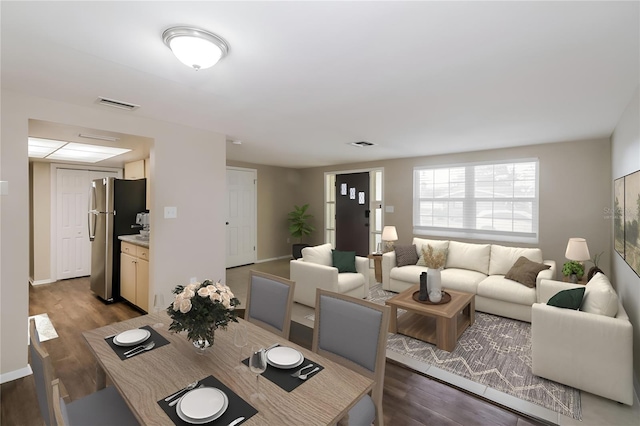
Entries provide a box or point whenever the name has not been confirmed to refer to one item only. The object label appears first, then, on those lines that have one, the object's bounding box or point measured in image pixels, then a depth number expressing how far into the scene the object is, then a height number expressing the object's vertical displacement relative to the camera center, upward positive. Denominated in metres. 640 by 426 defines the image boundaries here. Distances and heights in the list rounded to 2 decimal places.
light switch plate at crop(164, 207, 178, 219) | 3.42 -0.02
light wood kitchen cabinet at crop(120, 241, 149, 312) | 3.71 -0.84
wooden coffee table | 2.92 -1.18
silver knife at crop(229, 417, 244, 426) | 1.05 -0.74
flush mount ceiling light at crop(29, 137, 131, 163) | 3.82 +0.85
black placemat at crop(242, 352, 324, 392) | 1.26 -0.73
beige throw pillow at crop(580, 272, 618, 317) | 2.30 -0.70
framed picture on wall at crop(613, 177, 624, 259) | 2.81 -0.05
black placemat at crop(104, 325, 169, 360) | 1.50 -0.70
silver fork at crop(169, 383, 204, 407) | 1.14 -0.73
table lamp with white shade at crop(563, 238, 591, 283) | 3.48 -0.48
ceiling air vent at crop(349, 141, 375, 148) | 4.47 +1.00
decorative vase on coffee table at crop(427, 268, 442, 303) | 3.23 -0.79
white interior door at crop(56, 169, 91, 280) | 5.46 -0.25
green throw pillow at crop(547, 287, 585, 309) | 2.42 -0.71
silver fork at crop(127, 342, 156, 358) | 1.49 -0.70
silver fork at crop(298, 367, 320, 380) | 1.30 -0.72
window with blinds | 4.64 +0.16
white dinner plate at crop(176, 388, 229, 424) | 1.06 -0.72
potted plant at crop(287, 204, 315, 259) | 7.33 -0.31
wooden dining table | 1.10 -0.73
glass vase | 1.50 -0.67
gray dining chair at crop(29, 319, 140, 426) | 1.10 -0.94
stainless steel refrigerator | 4.31 -0.18
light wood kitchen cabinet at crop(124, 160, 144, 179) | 5.04 +0.71
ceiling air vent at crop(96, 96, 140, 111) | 2.65 +0.97
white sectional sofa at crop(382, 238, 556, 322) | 3.62 -0.90
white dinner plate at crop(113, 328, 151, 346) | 1.57 -0.68
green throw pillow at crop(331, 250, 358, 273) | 4.34 -0.74
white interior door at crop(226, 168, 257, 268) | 6.52 -0.14
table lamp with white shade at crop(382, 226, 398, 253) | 5.38 -0.45
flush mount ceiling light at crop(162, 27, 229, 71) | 1.58 +0.90
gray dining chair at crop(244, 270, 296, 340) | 1.95 -0.62
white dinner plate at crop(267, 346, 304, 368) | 1.39 -0.70
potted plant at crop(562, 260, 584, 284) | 3.56 -0.71
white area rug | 3.20 -1.33
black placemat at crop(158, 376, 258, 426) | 1.06 -0.74
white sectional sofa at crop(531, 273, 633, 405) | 2.12 -1.00
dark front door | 6.59 -0.06
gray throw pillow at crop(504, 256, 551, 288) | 3.69 -0.76
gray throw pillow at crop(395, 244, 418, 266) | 4.81 -0.72
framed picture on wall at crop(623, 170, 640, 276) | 2.20 -0.07
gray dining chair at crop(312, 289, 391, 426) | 1.51 -0.69
